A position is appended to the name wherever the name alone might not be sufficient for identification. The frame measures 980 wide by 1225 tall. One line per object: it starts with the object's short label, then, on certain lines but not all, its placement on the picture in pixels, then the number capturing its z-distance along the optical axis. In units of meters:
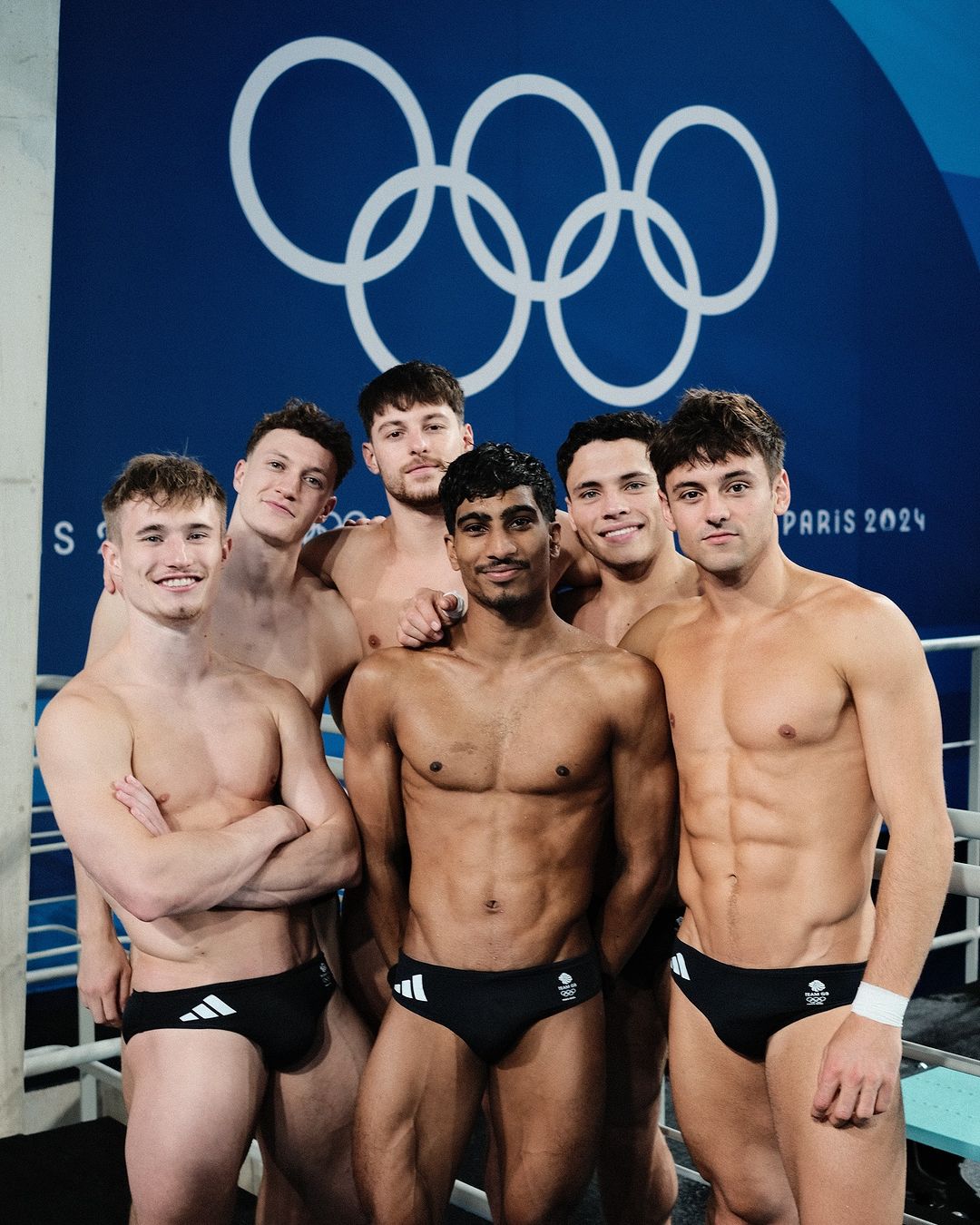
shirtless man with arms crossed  2.69
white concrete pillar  4.15
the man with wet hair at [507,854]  2.77
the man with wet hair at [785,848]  2.48
